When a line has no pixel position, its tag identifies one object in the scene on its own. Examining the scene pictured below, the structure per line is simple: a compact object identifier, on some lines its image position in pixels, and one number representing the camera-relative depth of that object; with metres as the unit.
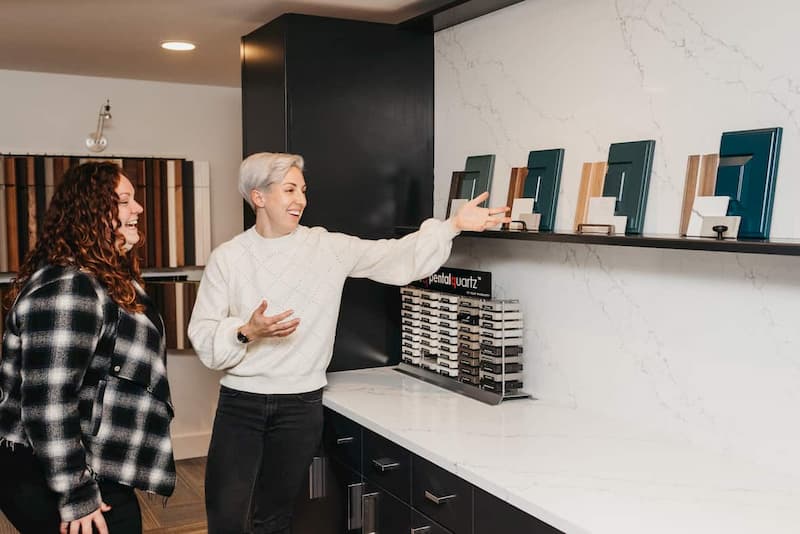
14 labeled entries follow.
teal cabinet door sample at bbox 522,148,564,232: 2.77
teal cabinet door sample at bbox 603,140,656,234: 2.38
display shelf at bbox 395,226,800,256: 1.79
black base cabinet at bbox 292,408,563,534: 2.15
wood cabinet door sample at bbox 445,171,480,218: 3.20
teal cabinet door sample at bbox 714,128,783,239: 2.00
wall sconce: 5.03
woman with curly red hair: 1.90
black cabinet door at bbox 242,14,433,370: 3.29
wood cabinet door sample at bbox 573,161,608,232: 2.57
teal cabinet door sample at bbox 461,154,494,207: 3.12
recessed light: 3.98
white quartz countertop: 1.83
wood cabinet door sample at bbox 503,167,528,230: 2.94
